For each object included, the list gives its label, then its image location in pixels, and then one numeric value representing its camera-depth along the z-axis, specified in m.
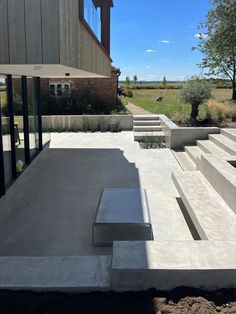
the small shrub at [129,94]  24.34
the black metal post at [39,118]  7.07
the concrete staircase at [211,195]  3.38
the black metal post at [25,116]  5.73
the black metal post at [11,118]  4.68
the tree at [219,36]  10.39
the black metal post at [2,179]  4.32
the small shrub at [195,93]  9.59
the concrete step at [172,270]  2.22
